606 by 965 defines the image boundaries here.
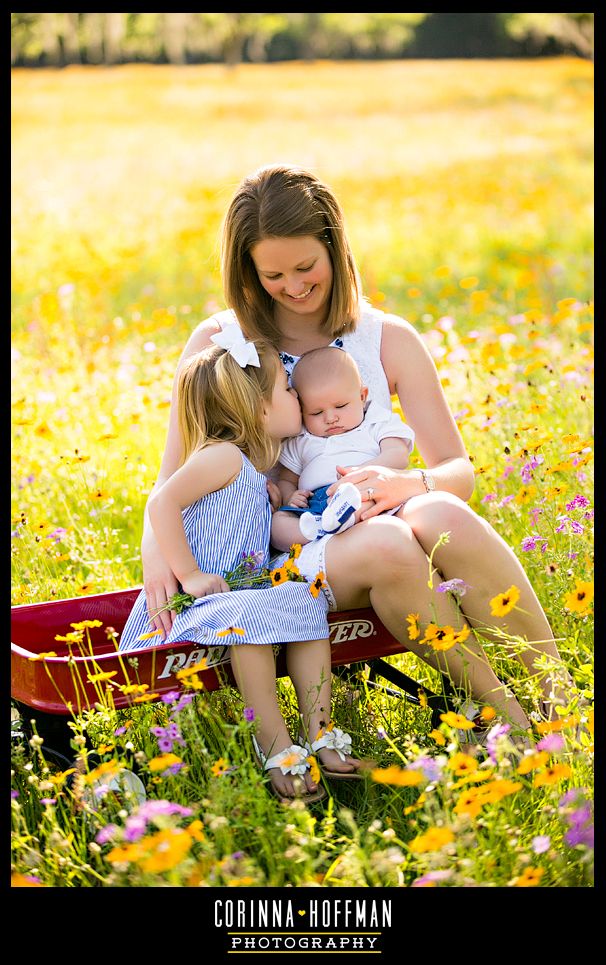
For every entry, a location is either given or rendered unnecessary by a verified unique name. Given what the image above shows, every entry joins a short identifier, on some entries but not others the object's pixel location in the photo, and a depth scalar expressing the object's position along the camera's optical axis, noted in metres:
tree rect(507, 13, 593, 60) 24.81
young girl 2.41
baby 2.80
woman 2.47
